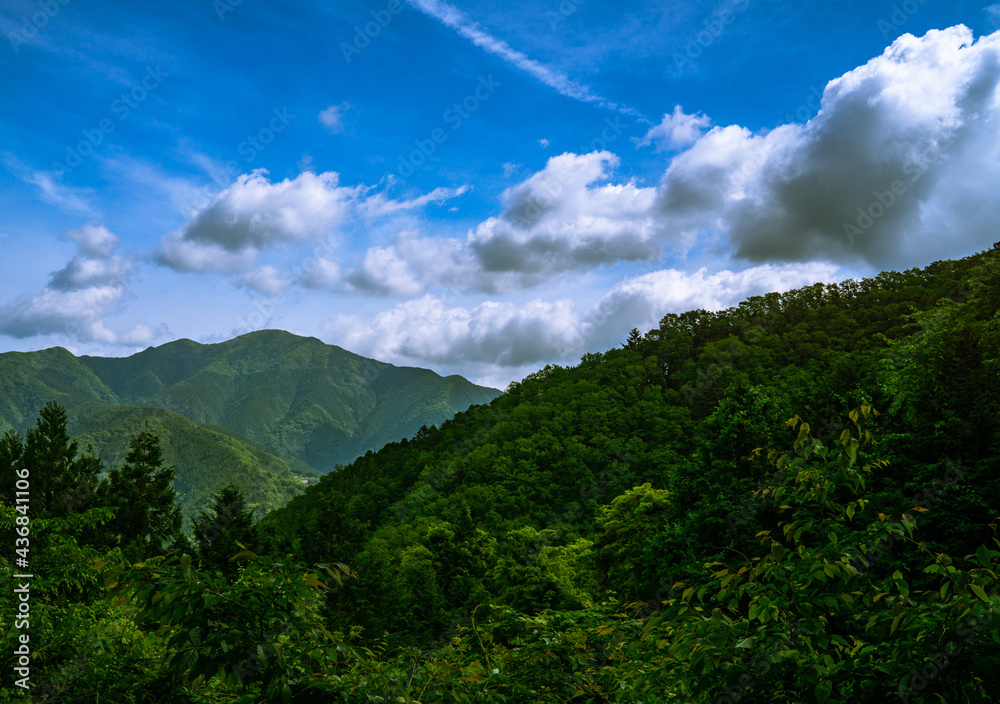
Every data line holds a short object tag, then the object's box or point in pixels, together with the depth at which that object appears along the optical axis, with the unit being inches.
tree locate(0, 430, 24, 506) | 1226.0
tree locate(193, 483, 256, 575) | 1269.7
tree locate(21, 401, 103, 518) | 1236.5
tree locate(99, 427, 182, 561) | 1430.9
